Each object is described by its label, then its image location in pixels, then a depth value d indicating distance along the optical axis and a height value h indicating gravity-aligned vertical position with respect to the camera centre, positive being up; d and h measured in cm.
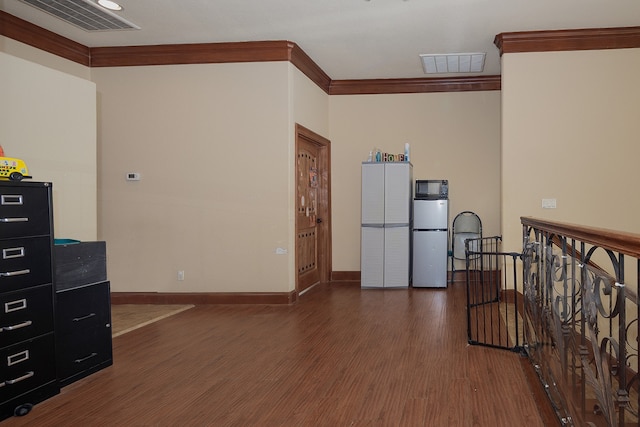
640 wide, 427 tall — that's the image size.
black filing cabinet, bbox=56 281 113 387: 374 -88
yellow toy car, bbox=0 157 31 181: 340 +21
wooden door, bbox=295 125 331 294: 724 -11
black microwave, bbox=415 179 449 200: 795 +17
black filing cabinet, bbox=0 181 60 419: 325 -57
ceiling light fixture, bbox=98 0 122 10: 522 +184
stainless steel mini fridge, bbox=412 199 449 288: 783 -57
